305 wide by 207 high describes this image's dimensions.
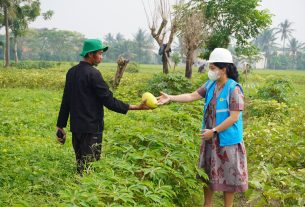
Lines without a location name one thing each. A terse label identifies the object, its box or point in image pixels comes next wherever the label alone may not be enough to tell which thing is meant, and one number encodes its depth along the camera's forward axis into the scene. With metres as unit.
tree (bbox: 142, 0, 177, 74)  18.84
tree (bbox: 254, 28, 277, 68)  96.83
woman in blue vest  3.61
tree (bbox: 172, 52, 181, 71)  27.66
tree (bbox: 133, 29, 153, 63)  86.56
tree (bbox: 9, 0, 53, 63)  34.23
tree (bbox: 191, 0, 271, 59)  23.67
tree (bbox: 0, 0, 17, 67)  30.30
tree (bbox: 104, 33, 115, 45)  119.50
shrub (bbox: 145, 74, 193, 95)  11.37
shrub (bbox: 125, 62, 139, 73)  34.47
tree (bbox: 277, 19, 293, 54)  99.75
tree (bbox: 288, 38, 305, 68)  89.94
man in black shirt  3.95
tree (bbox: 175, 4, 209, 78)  19.86
